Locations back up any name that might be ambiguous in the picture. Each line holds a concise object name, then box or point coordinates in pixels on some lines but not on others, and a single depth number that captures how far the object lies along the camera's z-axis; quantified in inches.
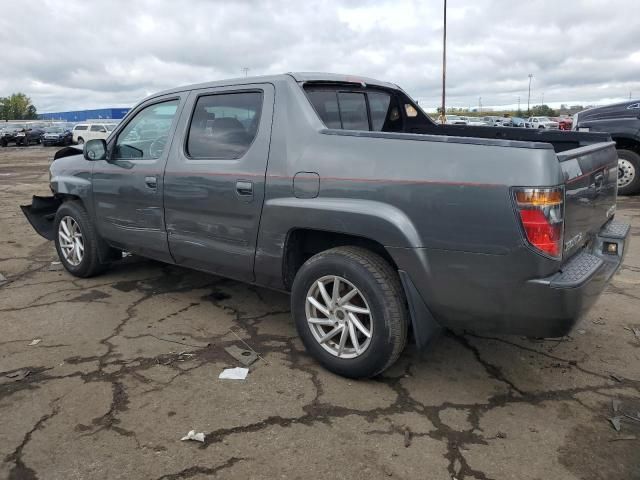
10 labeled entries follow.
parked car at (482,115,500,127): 1745.8
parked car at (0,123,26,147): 1551.4
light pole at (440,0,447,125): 1323.7
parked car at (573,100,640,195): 358.6
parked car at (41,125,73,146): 1482.5
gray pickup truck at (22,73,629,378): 98.4
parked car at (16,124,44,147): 1574.8
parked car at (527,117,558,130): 1507.1
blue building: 2518.5
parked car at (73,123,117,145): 1249.4
